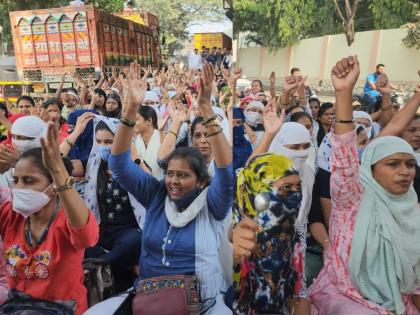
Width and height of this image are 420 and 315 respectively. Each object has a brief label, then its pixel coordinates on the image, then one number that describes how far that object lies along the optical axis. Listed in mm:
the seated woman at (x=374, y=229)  1569
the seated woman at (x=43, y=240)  1663
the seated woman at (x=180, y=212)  1852
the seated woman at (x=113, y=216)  2502
